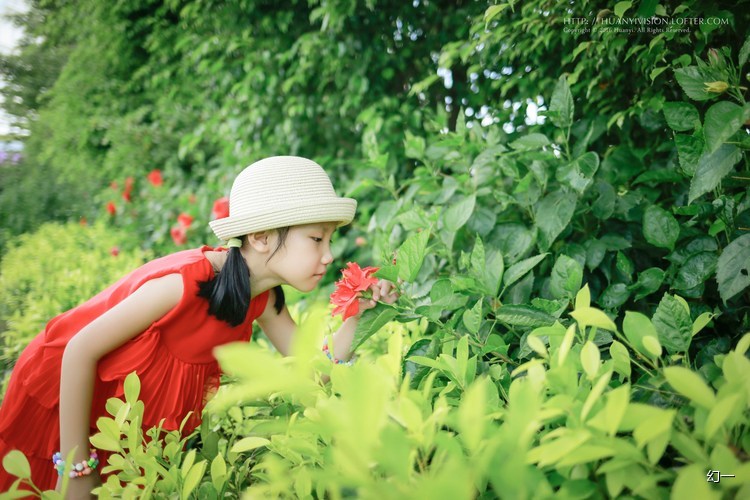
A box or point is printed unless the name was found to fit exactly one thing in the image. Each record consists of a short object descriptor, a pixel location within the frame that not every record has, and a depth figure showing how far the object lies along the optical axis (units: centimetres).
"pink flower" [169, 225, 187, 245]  375
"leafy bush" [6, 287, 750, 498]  50
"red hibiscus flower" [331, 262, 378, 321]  118
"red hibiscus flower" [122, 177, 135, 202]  498
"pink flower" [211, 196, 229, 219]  308
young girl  136
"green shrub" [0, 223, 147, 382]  271
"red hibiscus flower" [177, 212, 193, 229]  375
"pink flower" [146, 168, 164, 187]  472
